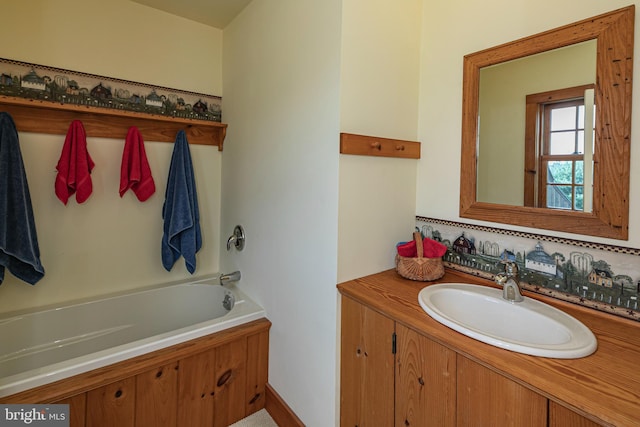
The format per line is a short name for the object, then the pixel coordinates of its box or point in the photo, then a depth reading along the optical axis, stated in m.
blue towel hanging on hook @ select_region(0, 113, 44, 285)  1.60
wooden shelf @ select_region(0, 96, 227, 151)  1.73
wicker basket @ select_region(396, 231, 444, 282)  1.33
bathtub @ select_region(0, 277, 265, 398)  1.34
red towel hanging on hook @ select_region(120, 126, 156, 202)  1.97
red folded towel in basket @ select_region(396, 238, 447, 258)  1.38
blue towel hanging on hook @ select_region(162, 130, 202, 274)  2.08
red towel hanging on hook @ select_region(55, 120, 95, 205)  1.78
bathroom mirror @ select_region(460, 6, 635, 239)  0.99
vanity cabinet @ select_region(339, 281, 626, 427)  0.75
